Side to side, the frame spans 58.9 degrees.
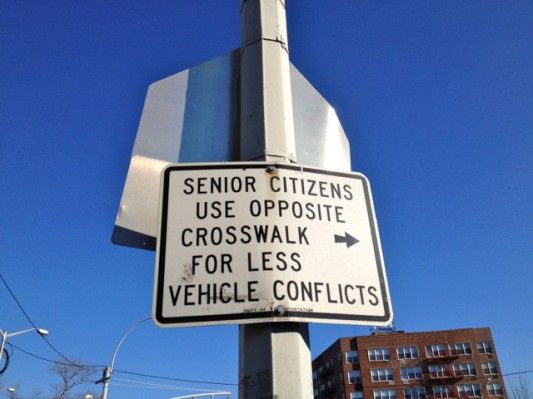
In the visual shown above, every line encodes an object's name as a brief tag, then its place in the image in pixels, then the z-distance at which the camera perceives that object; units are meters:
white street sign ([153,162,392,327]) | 1.67
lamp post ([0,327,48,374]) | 19.90
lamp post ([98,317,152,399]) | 17.83
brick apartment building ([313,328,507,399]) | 62.78
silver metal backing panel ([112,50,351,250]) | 2.08
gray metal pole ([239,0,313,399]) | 1.55
